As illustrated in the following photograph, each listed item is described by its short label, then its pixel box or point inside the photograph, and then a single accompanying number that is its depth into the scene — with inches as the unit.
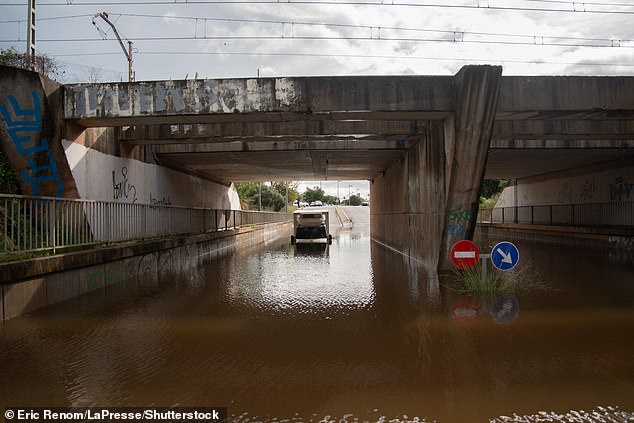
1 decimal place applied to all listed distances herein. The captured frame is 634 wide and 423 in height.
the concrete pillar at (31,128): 411.8
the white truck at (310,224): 1104.2
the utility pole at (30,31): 661.9
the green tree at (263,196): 2982.3
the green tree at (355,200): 6487.7
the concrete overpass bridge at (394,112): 438.3
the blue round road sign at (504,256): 352.2
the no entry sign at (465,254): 392.8
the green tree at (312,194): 5738.2
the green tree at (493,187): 2306.8
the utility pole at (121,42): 805.2
